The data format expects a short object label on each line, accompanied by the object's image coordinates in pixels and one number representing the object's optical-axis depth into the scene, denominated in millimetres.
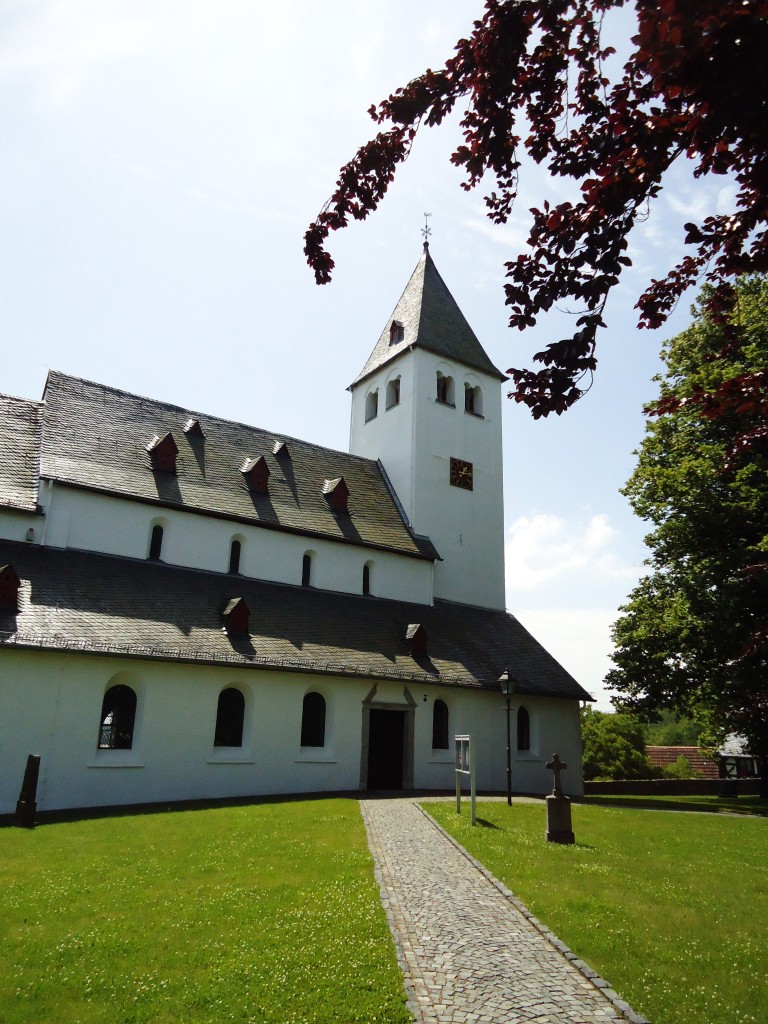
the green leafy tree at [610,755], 41969
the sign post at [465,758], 13711
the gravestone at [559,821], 11781
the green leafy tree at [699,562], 19953
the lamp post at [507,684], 17969
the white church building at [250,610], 16062
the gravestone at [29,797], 12828
